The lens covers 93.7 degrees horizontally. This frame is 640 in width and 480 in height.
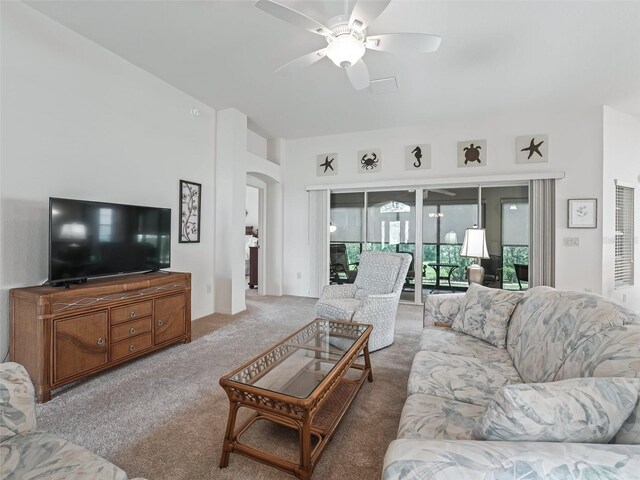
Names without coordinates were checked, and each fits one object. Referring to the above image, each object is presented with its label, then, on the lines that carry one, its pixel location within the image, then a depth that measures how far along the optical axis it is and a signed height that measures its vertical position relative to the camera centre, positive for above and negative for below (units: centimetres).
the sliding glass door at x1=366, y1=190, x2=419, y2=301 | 515 +29
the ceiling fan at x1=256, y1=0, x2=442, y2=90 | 190 +145
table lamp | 363 -10
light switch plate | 427 +1
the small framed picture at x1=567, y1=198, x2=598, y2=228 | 418 +40
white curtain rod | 435 +95
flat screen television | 228 +0
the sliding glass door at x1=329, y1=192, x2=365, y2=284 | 551 +10
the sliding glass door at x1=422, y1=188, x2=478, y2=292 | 484 +13
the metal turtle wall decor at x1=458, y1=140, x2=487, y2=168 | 462 +137
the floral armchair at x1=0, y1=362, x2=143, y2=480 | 96 -74
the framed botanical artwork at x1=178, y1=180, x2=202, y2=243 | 389 +37
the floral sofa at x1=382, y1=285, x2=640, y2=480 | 76 -55
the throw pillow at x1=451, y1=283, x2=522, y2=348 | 210 -54
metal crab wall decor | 521 +141
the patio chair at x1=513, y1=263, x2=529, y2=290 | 457 -48
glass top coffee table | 140 -81
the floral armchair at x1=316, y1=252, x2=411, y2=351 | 295 -61
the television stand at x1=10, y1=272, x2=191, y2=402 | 208 -68
